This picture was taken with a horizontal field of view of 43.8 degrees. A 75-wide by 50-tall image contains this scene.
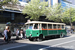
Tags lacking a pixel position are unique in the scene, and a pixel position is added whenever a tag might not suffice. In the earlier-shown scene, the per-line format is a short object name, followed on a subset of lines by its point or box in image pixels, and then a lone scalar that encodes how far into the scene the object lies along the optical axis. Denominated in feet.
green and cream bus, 41.18
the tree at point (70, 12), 92.79
